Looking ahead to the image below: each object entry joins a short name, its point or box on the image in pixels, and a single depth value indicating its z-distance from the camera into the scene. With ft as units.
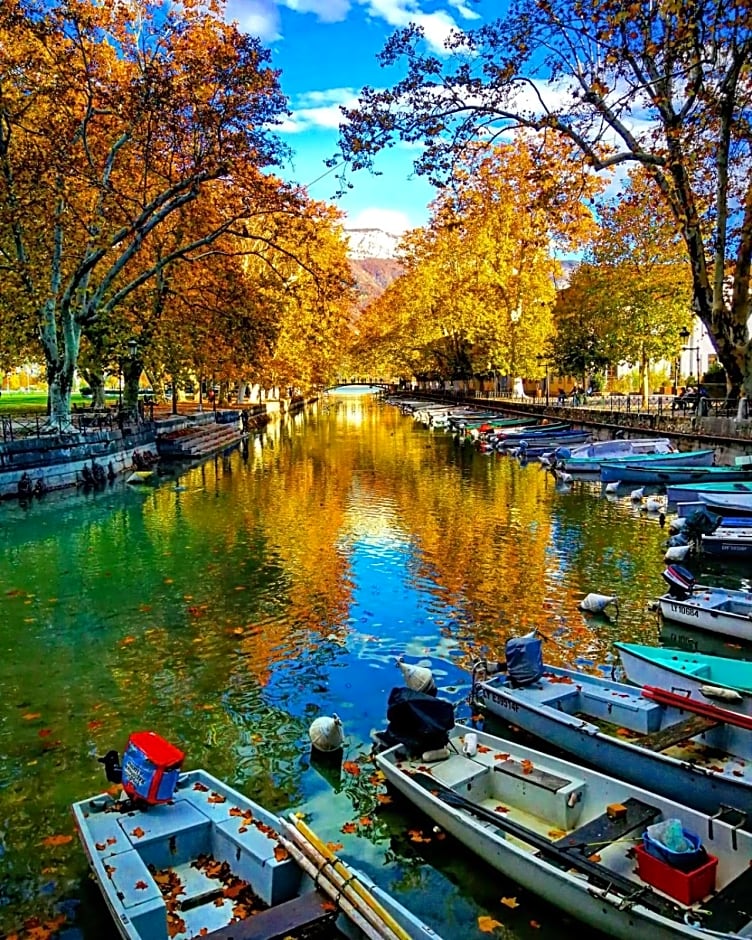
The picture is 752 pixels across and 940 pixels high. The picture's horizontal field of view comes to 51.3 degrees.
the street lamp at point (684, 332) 178.70
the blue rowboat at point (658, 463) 103.91
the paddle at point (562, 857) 19.98
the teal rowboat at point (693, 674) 30.66
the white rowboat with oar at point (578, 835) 20.03
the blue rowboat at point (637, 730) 25.98
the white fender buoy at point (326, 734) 30.99
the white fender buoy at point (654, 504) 85.30
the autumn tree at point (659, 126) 60.54
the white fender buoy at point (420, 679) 33.65
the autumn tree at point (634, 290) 159.53
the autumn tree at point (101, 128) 99.71
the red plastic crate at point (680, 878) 20.52
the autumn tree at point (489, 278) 184.24
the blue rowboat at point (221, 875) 19.07
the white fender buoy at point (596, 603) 48.85
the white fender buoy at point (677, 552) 60.08
